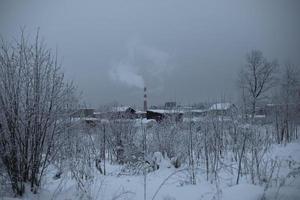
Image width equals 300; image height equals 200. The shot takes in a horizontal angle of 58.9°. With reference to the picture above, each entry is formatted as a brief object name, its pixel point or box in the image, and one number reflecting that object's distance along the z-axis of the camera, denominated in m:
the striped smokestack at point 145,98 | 46.77
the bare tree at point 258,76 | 32.25
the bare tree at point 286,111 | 17.91
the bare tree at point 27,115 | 5.43
